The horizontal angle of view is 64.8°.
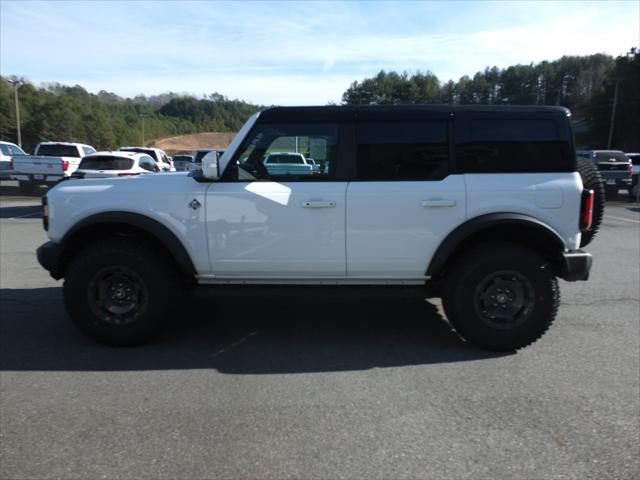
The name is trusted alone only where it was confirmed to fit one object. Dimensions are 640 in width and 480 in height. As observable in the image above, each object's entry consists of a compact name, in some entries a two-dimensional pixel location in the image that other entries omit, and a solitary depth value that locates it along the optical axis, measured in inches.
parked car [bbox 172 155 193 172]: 1119.6
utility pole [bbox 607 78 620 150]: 1994.3
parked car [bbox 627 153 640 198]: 770.2
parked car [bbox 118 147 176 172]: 863.1
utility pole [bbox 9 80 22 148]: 1875.0
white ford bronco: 164.6
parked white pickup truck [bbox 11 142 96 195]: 684.7
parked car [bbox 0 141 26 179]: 858.1
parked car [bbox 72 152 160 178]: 549.3
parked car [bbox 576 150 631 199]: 783.7
